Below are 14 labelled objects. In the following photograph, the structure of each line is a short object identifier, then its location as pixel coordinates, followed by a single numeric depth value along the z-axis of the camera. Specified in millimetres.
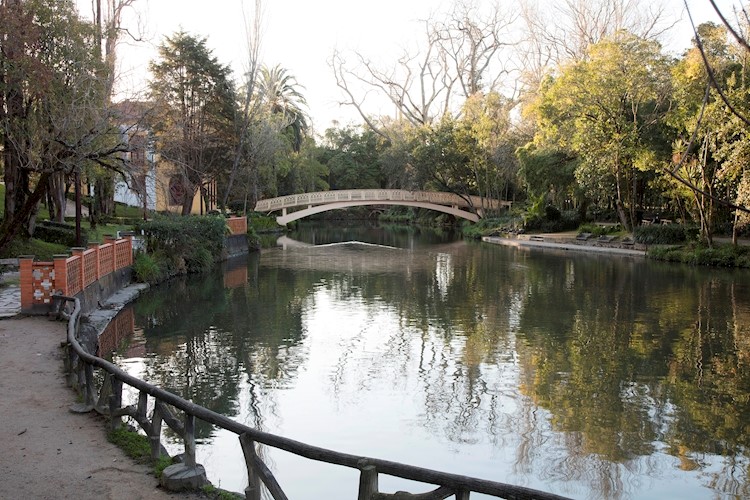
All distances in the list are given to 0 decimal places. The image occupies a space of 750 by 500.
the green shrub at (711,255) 24109
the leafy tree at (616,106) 26562
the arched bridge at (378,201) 45969
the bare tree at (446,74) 49094
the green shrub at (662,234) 28469
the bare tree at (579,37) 37281
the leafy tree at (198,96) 32031
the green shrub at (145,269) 18844
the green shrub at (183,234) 20859
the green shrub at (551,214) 39438
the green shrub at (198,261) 22470
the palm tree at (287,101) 53794
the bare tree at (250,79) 33250
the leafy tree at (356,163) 66250
